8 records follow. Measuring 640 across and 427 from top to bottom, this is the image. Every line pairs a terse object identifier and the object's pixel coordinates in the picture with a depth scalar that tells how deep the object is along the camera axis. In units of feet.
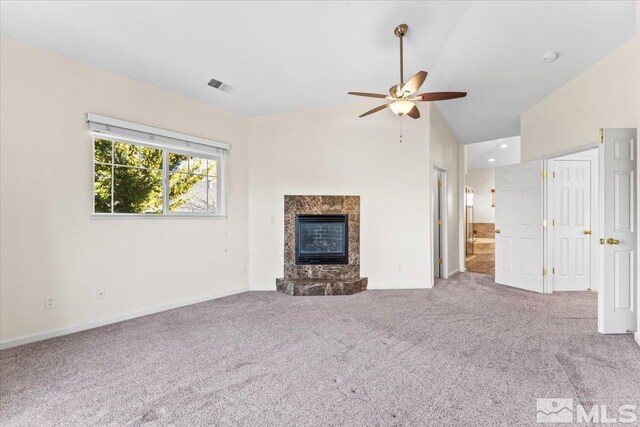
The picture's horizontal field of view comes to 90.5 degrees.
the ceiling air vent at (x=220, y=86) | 12.34
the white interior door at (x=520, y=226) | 15.49
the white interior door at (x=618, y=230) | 9.75
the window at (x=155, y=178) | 11.15
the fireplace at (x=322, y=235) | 15.66
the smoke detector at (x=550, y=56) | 11.43
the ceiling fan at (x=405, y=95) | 9.08
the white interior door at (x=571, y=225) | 15.47
